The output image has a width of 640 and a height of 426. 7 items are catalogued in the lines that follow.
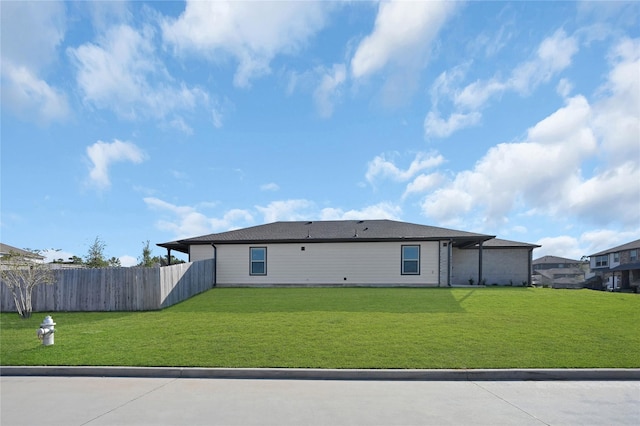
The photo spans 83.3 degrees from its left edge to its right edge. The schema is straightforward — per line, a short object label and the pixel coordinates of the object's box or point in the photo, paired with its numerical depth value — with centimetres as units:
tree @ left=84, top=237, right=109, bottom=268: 2269
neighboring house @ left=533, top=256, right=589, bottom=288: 4693
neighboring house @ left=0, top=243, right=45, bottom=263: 1268
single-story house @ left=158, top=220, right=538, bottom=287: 1856
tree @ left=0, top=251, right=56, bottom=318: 1236
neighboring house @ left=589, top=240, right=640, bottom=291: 3869
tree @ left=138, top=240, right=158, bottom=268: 2806
